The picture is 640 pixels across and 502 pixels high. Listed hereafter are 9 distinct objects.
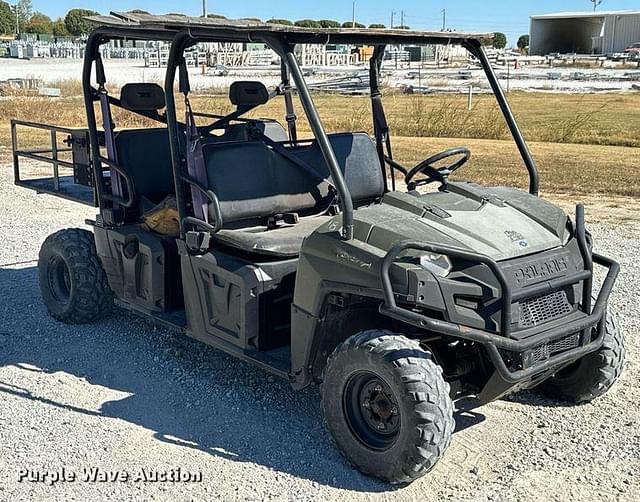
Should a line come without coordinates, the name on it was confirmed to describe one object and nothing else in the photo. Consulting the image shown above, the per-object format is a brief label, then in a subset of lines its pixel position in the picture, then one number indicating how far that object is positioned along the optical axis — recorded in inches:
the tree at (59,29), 4311.0
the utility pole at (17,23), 4330.7
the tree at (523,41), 5093.5
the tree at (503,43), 4744.8
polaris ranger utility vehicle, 152.5
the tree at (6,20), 4387.8
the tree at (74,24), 4124.0
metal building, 3604.8
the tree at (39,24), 4633.4
